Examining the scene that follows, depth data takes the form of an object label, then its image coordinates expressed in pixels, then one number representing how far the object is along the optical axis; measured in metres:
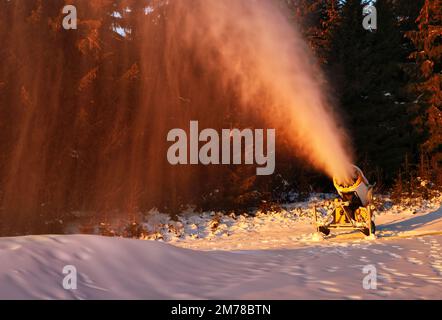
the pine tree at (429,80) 23.22
